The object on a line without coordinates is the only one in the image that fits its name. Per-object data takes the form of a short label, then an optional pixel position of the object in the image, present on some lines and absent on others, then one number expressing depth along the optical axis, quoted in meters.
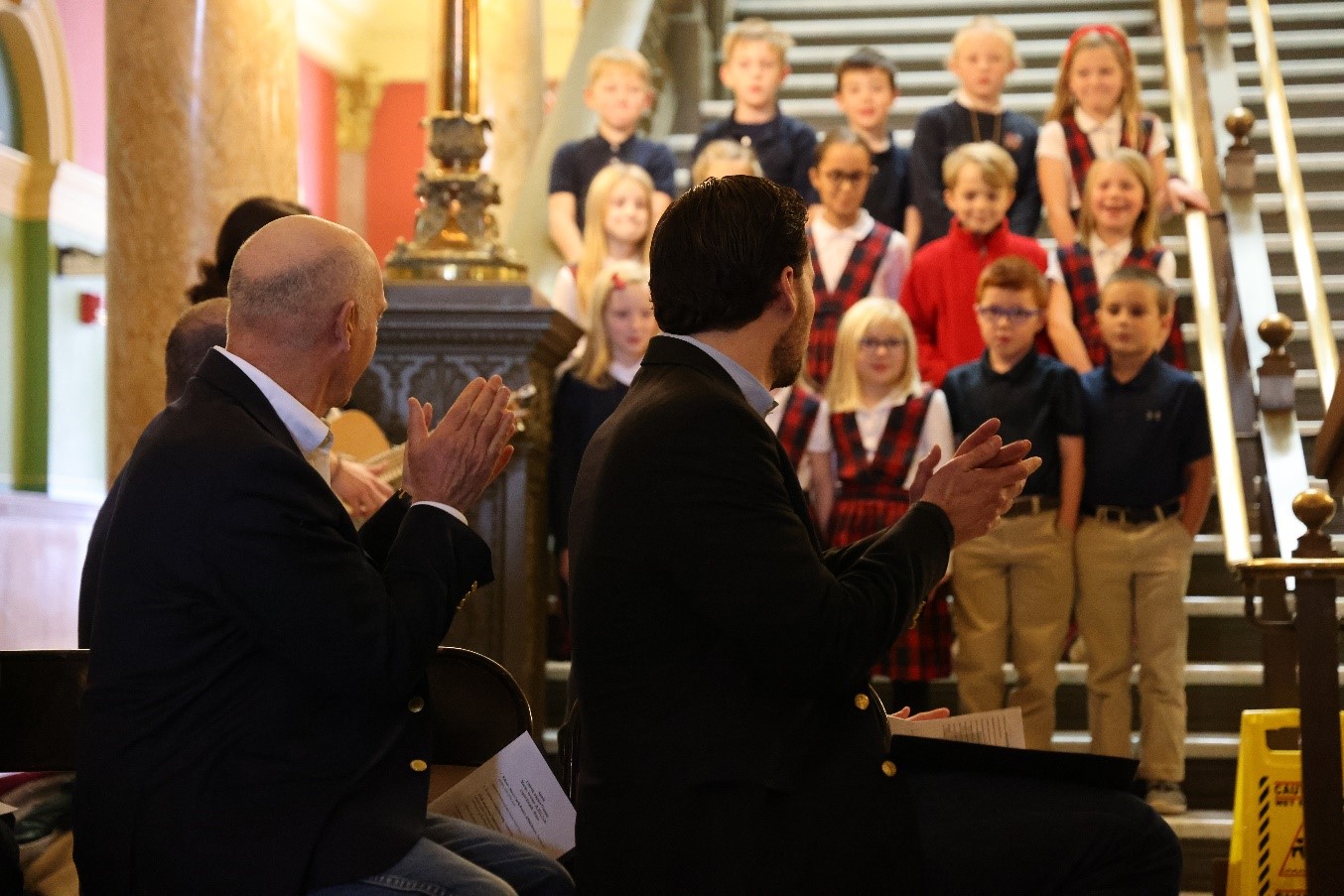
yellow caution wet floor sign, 3.97
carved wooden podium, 4.79
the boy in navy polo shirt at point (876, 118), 7.08
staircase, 5.43
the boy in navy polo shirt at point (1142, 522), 5.07
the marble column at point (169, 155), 5.22
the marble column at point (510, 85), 9.36
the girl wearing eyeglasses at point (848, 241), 6.28
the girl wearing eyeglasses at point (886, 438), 5.18
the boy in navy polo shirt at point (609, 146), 7.10
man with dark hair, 2.18
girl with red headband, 6.84
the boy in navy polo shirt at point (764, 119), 7.34
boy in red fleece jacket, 6.08
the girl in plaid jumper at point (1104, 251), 6.12
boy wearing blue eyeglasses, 5.16
